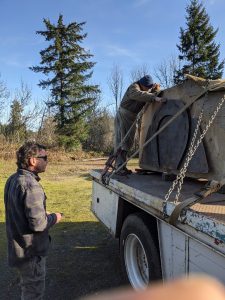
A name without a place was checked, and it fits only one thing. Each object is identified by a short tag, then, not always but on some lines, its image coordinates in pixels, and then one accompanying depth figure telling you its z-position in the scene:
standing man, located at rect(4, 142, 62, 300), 2.02
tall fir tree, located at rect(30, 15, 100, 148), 19.82
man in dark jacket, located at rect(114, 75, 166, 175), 3.11
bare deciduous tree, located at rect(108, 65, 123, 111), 31.01
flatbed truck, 1.55
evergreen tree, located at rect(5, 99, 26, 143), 19.29
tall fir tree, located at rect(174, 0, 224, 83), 22.50
